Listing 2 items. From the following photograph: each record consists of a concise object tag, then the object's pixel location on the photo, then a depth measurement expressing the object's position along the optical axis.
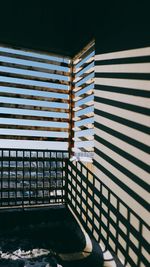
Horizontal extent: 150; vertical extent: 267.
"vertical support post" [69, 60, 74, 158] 4.67
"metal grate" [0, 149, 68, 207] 4.10
